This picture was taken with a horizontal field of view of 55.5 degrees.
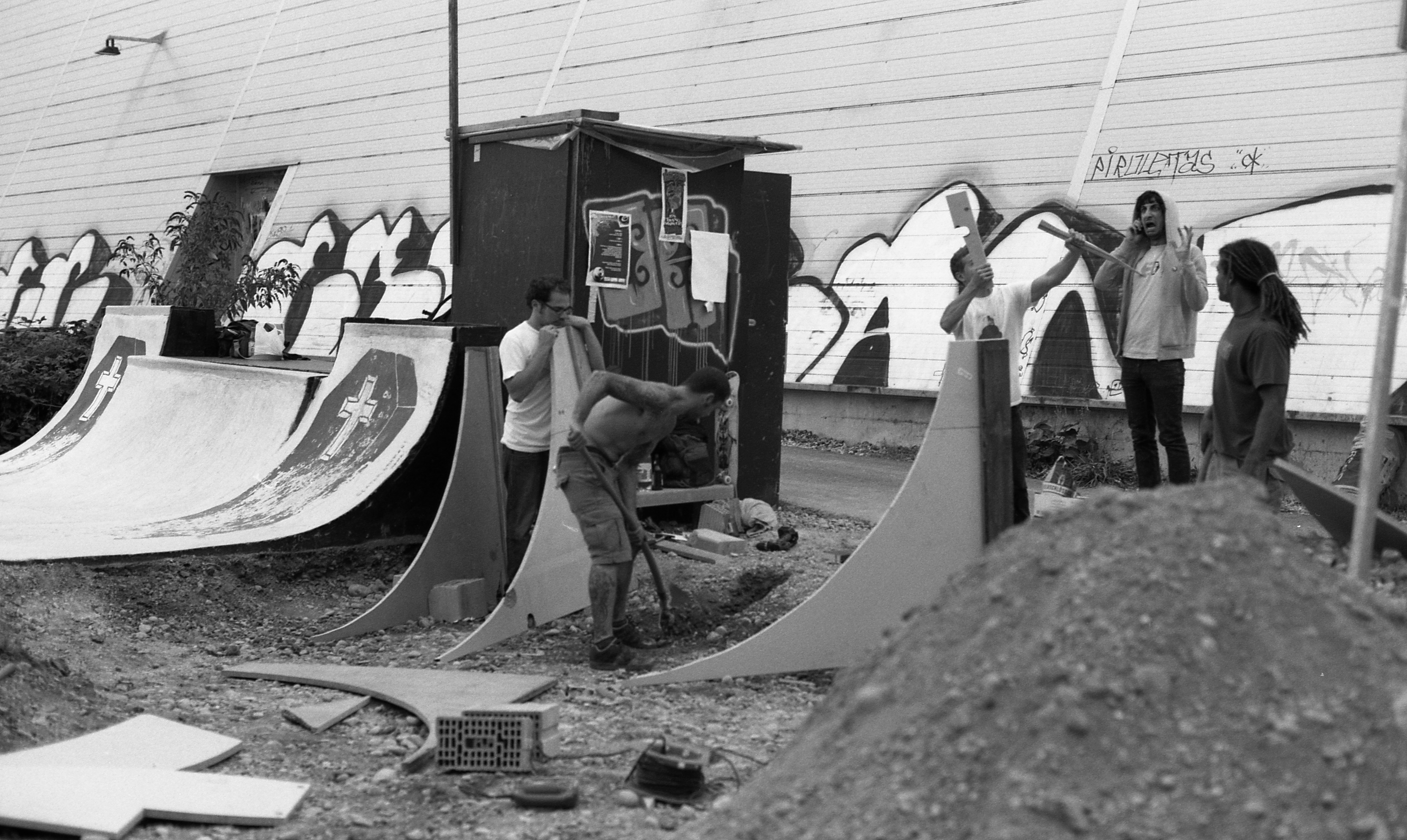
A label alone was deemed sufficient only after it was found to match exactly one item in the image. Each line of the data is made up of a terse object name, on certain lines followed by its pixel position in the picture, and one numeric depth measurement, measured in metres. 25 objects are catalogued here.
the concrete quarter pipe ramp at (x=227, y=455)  7.75
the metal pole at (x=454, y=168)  8.47
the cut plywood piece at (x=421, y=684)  5.36
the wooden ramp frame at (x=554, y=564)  6.58
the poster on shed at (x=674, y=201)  8.48
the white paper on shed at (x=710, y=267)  8.70
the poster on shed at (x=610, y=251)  8.05
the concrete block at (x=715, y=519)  8.62
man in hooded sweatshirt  6.85
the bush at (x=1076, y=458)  10.55
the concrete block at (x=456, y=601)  7.21
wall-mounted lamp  24.62
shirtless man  6.17
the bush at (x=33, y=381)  12.63
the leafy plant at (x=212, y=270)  16.16
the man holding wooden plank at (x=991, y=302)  6.78
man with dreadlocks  5.06
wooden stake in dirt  3.81
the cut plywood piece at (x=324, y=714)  5.23
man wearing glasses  7.06
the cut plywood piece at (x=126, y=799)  4.03
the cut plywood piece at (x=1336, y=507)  4.85
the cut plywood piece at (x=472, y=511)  7.30
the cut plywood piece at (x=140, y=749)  4.62
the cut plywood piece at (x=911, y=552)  5.48
